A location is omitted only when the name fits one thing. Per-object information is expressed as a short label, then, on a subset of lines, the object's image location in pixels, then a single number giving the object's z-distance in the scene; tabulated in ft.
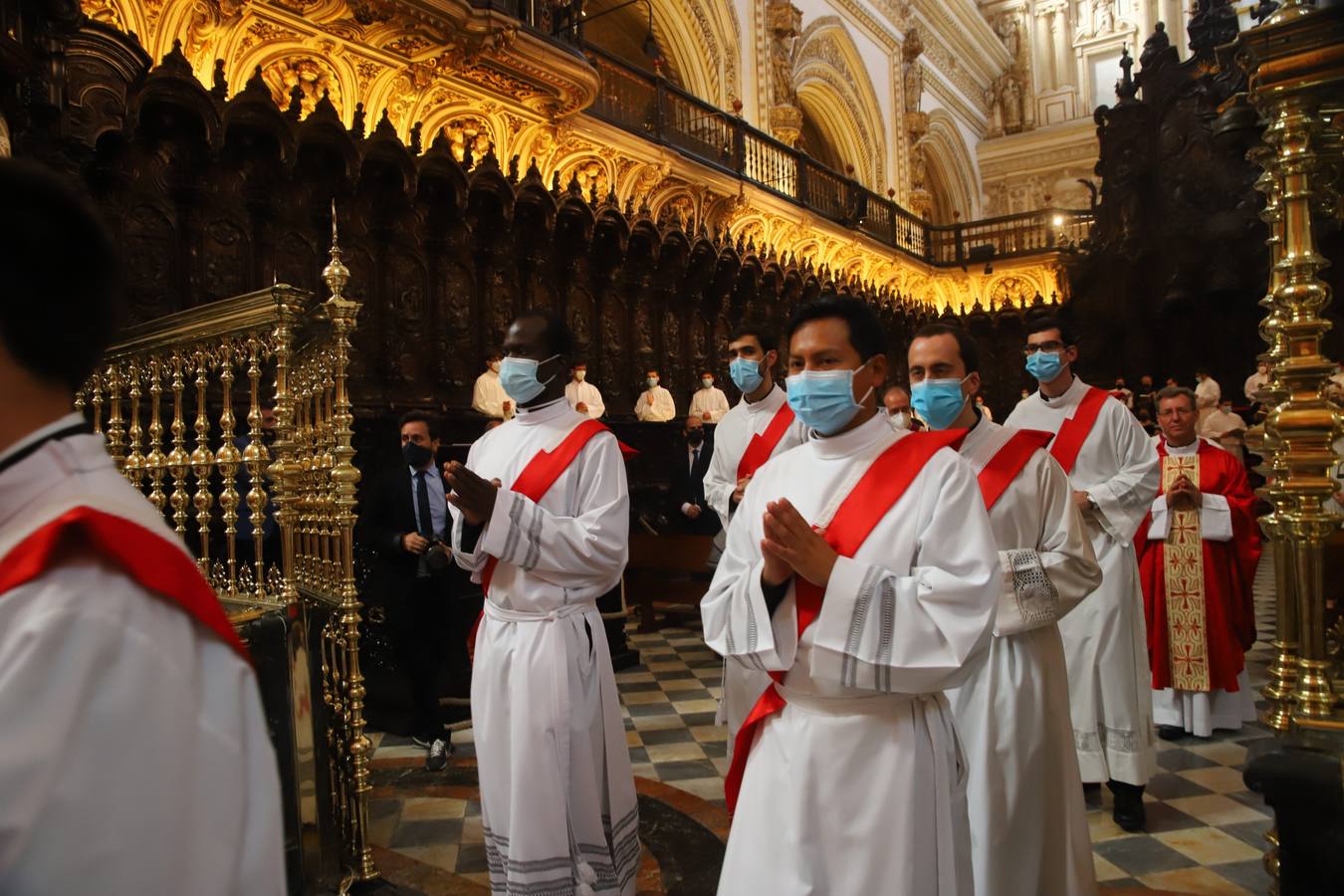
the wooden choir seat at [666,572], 27.20
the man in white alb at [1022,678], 8.82
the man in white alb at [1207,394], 44.75
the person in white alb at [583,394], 36.76
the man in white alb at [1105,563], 12.73
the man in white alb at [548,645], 9.61
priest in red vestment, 17.22
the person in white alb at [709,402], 43.83
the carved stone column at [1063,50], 97.09
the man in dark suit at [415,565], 16.62
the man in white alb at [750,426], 14.46
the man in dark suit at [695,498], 25.95
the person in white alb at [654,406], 42.27
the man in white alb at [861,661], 6.13
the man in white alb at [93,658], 2.74
